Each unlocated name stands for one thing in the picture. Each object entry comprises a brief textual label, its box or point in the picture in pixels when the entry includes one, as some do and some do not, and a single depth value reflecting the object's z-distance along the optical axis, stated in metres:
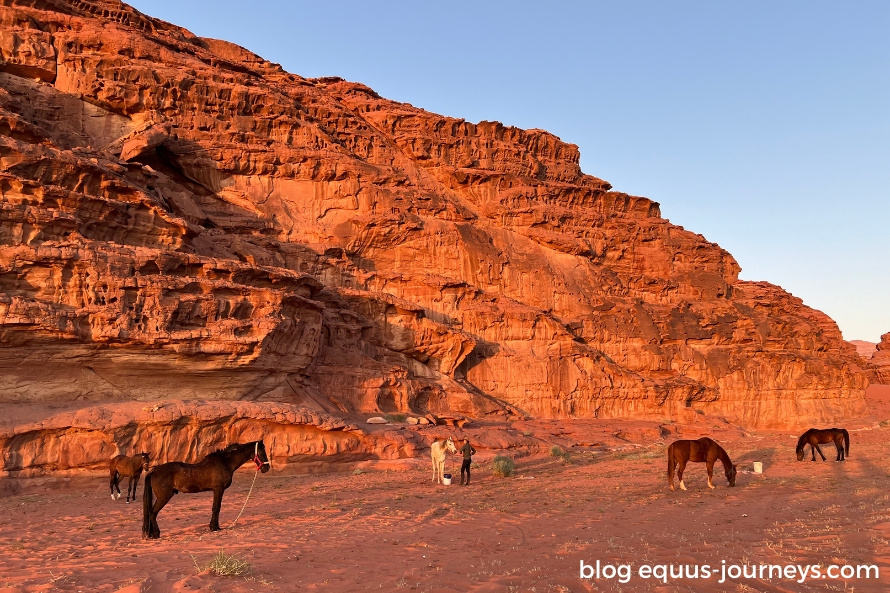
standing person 17.98
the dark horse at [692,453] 15.27
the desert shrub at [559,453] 27.10
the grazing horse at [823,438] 21.08
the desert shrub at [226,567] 7.54
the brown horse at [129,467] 16.42
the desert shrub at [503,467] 19.92
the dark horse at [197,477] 10.60
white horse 18.27
